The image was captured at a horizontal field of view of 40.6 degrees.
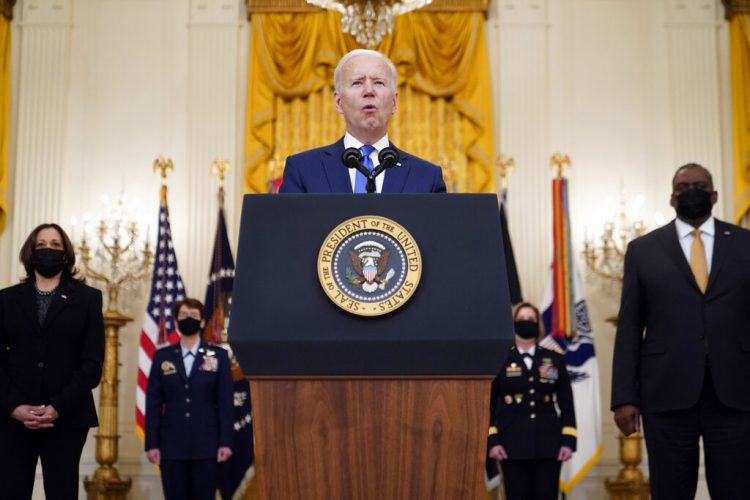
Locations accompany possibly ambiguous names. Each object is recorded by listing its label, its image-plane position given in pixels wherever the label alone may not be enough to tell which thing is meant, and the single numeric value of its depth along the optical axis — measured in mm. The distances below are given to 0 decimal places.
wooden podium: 2189
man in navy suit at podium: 2818
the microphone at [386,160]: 2586
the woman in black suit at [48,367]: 4645
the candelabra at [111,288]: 8641
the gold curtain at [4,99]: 9594
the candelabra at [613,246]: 9078
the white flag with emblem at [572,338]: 8438
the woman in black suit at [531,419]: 6758
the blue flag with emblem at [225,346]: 8344
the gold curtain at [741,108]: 9508
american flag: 8656
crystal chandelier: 7977
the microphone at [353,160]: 2590
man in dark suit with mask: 4004
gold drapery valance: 9922
